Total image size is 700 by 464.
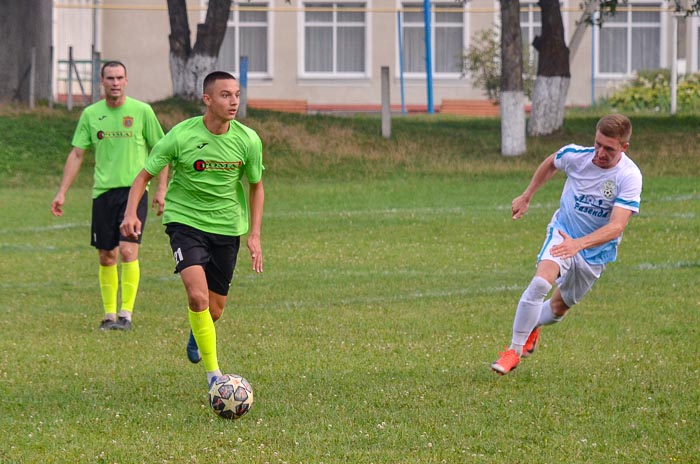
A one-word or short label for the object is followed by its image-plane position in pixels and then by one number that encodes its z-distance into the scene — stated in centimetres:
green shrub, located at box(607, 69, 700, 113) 7387
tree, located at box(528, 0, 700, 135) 5500
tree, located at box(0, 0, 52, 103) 5878
